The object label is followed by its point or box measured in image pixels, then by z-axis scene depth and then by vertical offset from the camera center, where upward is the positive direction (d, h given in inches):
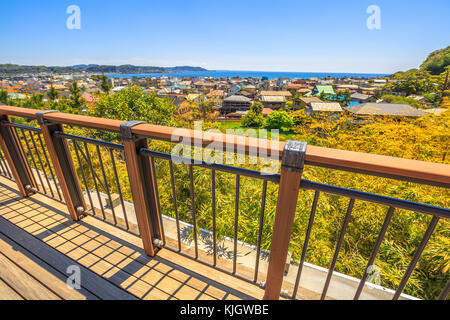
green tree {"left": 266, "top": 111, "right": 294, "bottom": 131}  1176.8 -245.2
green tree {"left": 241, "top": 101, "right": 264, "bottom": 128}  1157.1 -243.5
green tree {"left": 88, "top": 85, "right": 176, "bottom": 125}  438.0 -71.0
